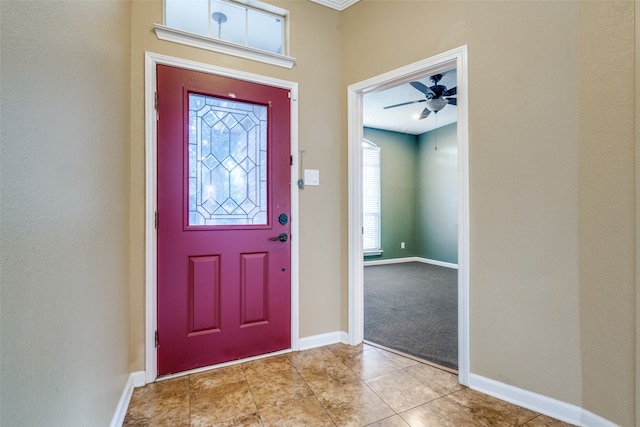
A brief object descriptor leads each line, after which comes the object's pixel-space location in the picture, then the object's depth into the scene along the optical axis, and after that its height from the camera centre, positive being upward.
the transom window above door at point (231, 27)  2.11 +1.38
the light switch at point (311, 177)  2.50 +0.31
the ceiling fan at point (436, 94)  3.50 +1.41
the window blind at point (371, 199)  6.26 +0.31
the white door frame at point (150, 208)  1.97 +0.04
